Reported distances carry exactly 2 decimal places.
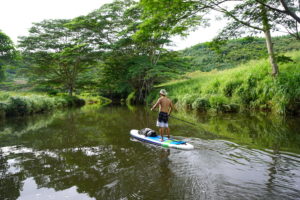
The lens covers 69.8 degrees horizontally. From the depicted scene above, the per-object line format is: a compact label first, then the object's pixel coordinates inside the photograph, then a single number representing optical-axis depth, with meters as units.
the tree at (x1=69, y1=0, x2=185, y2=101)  20.02
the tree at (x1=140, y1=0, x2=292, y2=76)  7.56
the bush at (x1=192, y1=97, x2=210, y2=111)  13.23
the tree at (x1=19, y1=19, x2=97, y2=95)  21.73
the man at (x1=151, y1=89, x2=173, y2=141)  6.80
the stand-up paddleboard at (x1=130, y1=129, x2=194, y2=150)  5.78
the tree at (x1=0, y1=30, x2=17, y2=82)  20.29
